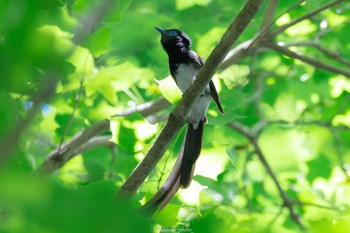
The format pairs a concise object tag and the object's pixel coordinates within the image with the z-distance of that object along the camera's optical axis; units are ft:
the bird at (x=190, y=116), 15.74
